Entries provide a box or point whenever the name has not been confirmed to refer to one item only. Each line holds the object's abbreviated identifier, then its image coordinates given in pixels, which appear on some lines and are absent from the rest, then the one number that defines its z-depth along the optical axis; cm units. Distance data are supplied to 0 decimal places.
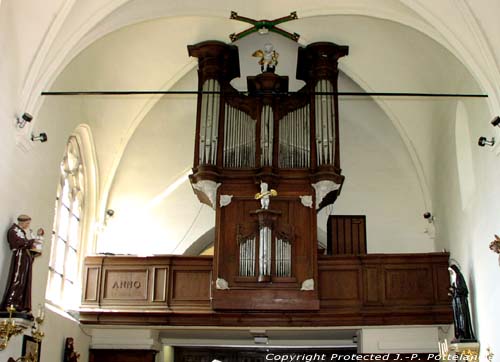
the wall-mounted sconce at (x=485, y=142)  1216
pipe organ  1446
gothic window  1489
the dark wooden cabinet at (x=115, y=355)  1591
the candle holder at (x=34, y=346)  1212
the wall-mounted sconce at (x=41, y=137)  1254
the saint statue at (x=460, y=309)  1280
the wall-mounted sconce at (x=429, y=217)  1689
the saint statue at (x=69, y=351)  1450
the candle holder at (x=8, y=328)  1104
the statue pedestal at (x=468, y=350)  1265
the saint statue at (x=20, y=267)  1126
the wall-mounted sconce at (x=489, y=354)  1210
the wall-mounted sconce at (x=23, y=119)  1206
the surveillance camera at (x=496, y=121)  1169
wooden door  1591
